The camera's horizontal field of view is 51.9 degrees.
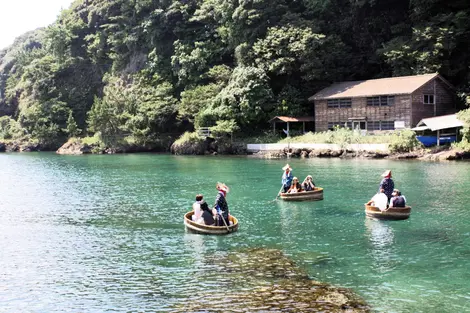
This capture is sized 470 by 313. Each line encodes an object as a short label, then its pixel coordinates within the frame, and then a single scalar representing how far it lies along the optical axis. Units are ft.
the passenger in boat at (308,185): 105.99
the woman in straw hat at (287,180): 108.37
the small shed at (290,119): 237.86
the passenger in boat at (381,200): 84.43
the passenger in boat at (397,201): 83.87
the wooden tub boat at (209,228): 75.46
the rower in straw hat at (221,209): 75.72
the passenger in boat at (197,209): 77.61
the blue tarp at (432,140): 190.70
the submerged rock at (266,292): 46.70
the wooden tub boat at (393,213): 83.30
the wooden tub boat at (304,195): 104.88
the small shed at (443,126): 187.11
